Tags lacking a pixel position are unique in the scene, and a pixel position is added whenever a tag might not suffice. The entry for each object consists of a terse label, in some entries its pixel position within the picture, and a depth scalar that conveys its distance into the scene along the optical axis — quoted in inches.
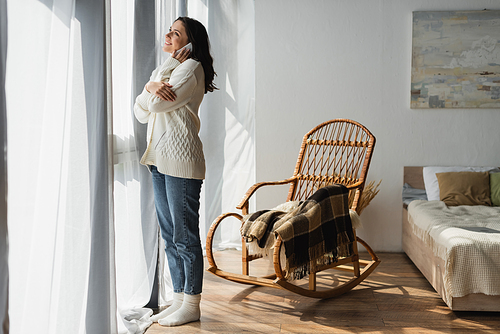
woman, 79.7
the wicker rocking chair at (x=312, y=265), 92.5
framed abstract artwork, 135.9
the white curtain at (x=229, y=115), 141.0
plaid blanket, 88.5
